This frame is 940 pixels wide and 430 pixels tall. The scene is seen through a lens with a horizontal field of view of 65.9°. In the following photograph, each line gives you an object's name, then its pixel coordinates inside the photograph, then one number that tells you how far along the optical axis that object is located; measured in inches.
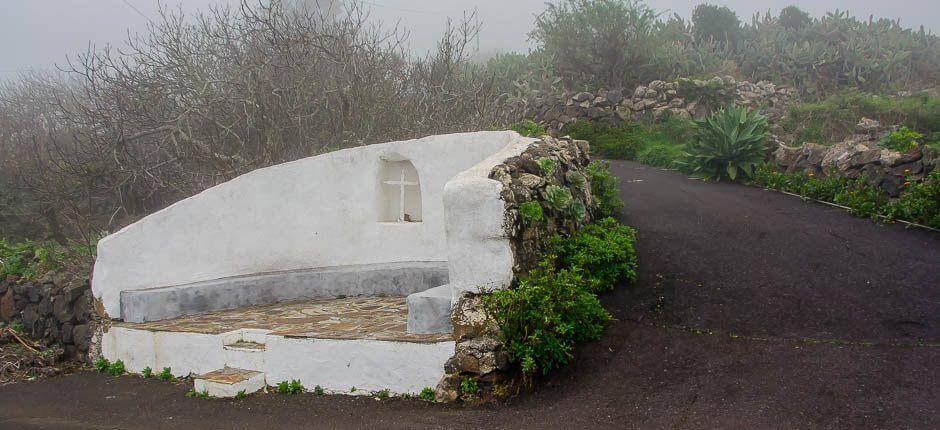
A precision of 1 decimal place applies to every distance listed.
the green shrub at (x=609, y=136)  597.6
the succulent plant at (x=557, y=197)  246.5
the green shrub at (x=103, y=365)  285.9
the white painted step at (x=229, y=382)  225.8
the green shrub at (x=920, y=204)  317.7
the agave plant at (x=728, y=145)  453.4
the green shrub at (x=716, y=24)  944.3
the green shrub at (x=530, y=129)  387.5
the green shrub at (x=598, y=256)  249.0
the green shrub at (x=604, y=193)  347.9
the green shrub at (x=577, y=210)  275.4
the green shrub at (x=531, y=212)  218.8
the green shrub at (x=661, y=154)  538.3
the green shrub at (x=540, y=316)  201.2
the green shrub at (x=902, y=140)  376.5
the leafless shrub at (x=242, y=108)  432.8
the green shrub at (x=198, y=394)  231.5
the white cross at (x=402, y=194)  306.4
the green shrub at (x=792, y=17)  1047.0
